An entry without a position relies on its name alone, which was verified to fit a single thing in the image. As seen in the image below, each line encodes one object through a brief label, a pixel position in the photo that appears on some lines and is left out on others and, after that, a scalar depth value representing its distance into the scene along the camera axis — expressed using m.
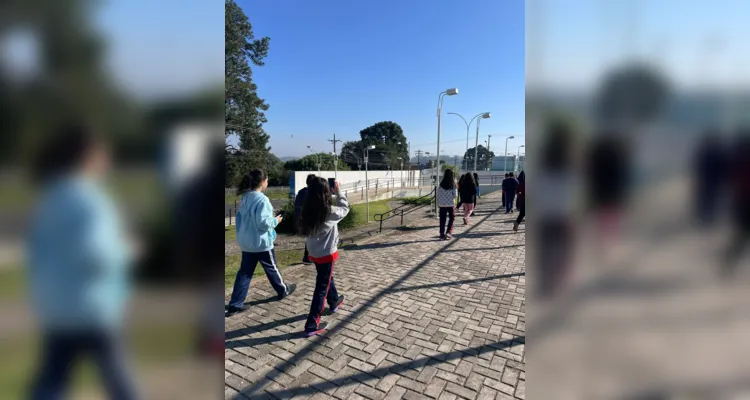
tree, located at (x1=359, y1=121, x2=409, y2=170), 90.44
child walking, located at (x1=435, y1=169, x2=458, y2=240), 8.57
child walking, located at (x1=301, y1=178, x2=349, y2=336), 3.67
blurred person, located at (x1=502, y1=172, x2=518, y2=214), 13.01
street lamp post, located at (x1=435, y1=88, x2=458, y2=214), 14.46
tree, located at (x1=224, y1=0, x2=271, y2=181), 21.22
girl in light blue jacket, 3.93
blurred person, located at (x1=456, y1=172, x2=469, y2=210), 10.19
